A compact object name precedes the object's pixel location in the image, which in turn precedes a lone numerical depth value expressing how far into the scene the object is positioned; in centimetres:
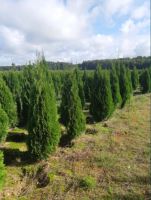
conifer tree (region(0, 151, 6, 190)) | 416
